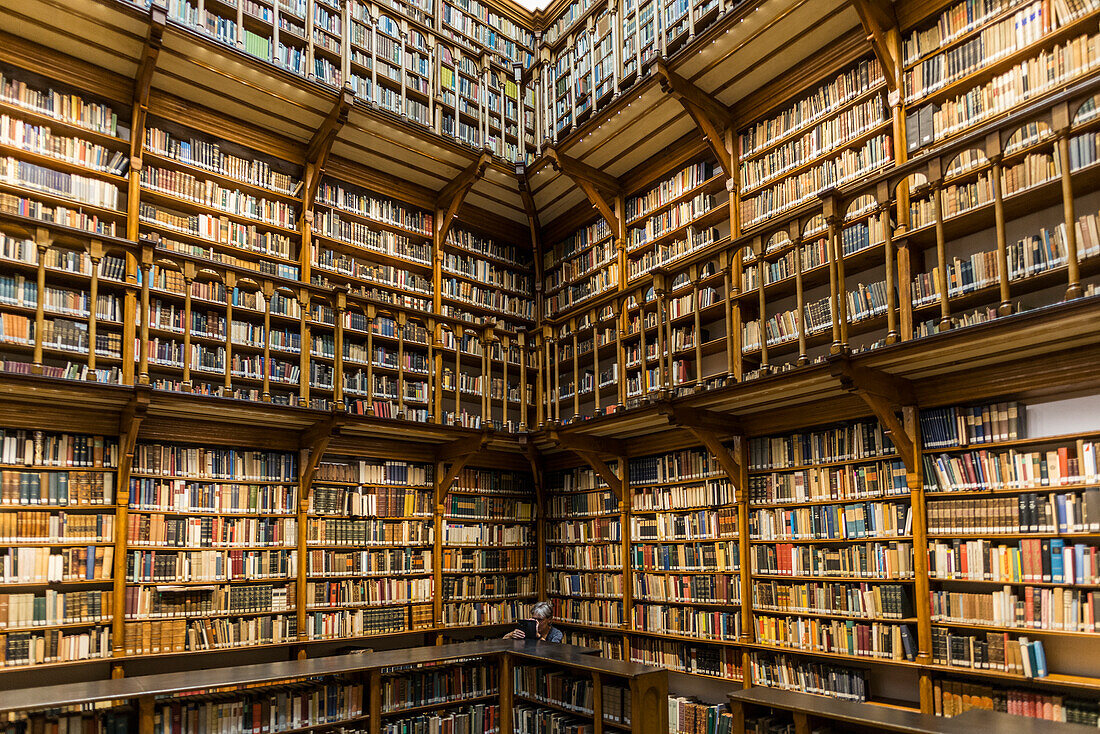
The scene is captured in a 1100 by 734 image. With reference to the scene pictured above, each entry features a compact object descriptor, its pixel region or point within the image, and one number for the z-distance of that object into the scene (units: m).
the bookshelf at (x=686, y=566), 6.09
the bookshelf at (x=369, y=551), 6.52
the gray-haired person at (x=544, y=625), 6.39
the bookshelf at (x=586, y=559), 7.16
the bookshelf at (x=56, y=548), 5.06
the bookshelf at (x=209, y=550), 5.64
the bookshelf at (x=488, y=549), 7.37
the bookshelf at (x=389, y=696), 4.38
